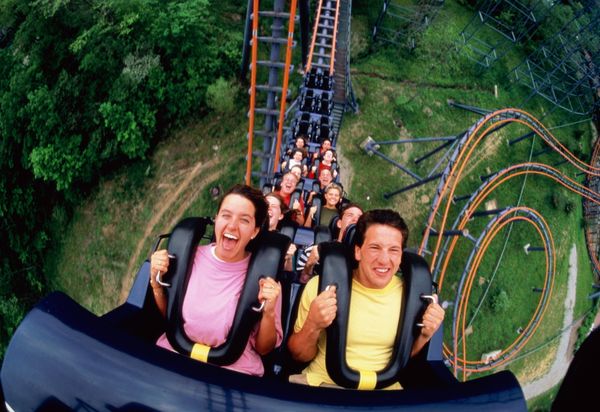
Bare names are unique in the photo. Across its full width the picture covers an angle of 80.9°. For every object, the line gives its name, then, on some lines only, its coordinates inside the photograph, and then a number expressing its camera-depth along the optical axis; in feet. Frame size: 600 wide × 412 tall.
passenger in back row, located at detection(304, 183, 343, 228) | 16.58
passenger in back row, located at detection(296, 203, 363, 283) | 12.61
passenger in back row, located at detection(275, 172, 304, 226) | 16.94
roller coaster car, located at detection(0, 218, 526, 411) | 3.24
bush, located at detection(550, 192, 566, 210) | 38.01
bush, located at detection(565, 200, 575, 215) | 38.65
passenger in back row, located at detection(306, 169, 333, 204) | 19.36
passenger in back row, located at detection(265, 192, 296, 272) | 12.64
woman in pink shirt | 6.89
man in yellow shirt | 6.85
